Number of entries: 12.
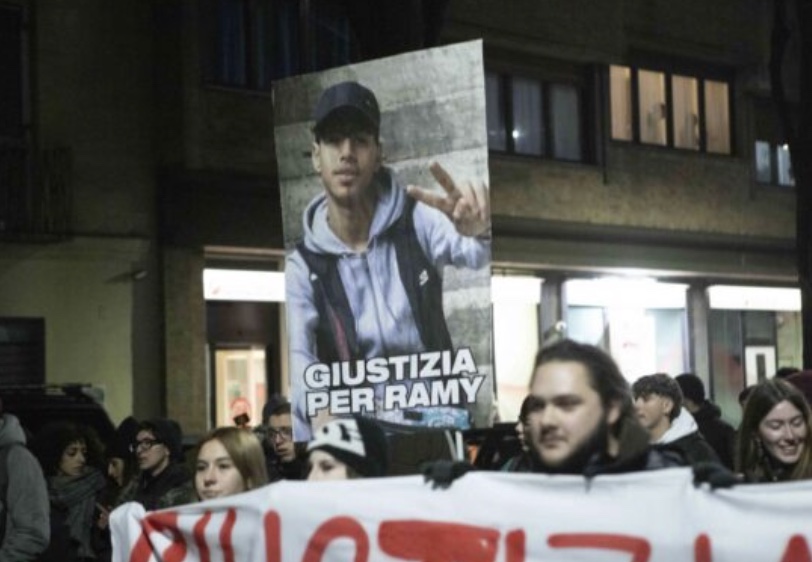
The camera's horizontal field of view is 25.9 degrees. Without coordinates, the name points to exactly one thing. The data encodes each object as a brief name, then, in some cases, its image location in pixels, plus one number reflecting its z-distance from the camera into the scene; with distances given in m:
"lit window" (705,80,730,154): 27.75
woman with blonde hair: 6.52
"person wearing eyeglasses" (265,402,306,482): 9.92
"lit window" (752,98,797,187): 28.67
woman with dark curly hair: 9.80
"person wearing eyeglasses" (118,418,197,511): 8.52
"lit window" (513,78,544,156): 24.39
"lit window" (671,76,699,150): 27.11
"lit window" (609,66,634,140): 25.86
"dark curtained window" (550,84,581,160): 25.09
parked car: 12.15
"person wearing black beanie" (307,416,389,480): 5.57
